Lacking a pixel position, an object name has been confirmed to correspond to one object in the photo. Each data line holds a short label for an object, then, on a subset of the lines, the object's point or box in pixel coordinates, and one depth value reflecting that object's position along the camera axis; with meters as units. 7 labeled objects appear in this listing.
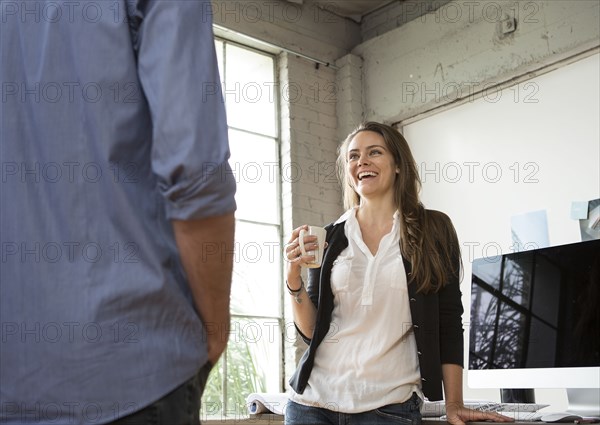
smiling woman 2.04
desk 2.04
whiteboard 4.28
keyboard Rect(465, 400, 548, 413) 2.14
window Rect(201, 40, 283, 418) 4.78
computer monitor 2.09
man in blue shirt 0.91
